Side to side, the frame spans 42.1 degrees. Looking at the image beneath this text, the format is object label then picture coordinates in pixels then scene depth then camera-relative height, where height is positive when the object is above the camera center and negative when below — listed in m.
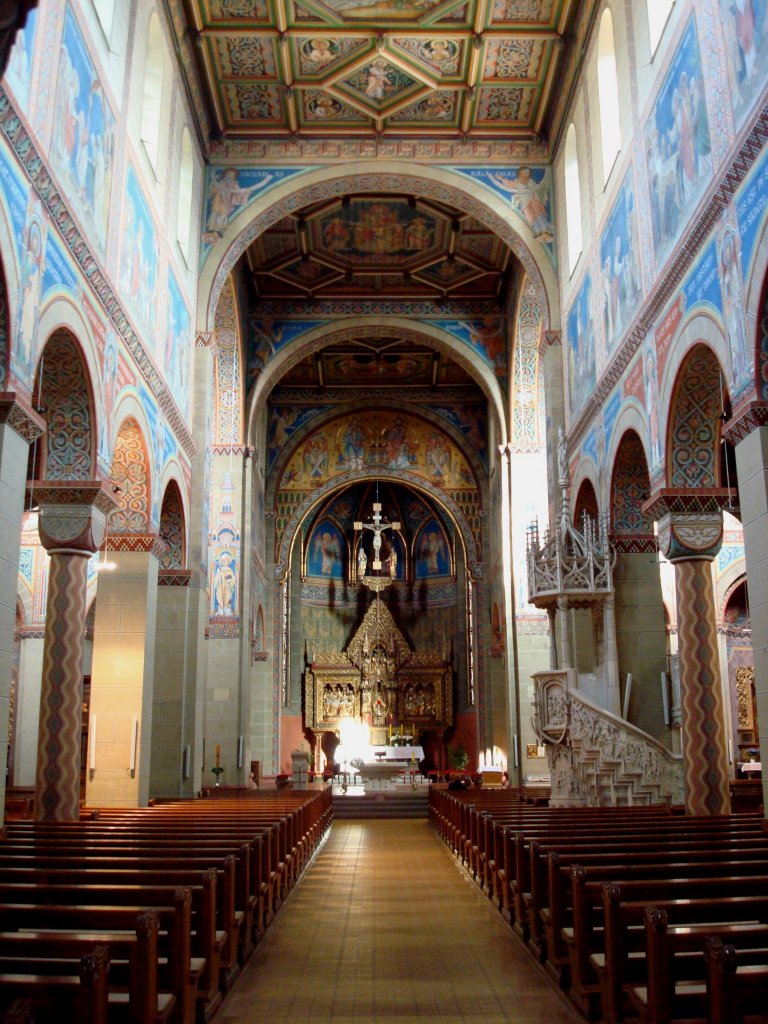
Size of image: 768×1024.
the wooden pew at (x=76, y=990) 3.48 -0.88
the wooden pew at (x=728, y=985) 3.60 -0.91
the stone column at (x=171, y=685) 17.02 +0.81
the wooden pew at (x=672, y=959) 4.07 -0.94
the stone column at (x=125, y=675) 14.23 +0.85
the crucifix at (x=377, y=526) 32.75 +6.60
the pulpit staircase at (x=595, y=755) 13.38 -0.34
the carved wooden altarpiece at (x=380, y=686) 35.41 +1.60
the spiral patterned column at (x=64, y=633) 11.60 +1.21
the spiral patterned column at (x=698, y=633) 12.12 +1.19
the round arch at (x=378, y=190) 19.53 +10.33
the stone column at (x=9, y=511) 8.64 +1.93
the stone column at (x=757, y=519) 8.94 +1.87
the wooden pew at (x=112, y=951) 4.05 -0.90
